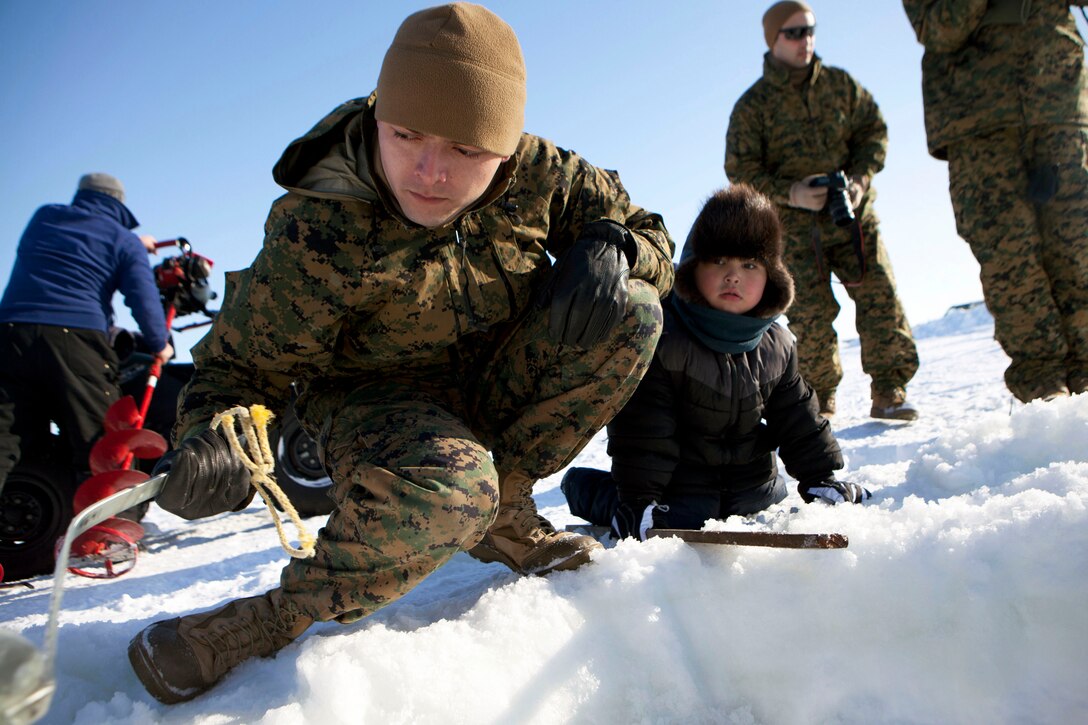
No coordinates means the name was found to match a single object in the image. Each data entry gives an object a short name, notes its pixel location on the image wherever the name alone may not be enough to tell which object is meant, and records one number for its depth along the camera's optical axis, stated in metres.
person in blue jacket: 3.02
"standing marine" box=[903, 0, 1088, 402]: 3.28
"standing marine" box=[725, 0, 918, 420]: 3.94
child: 2.21
